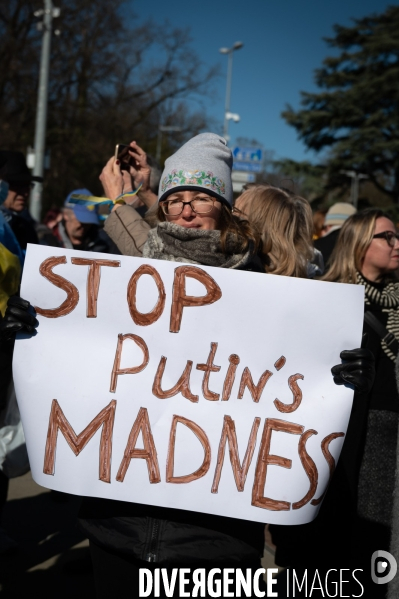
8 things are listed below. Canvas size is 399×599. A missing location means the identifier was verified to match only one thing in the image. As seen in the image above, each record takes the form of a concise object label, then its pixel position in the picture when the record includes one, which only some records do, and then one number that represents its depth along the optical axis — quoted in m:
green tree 28.86
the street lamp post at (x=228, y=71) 31.19
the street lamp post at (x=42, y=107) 13.55
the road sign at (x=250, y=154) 13.34
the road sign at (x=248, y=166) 13.12
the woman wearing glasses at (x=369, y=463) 2.91
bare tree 18.59
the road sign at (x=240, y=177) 12.23
